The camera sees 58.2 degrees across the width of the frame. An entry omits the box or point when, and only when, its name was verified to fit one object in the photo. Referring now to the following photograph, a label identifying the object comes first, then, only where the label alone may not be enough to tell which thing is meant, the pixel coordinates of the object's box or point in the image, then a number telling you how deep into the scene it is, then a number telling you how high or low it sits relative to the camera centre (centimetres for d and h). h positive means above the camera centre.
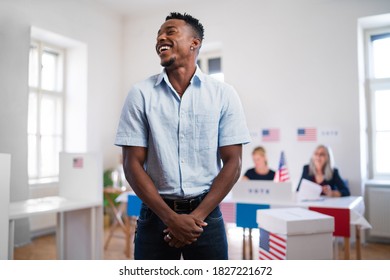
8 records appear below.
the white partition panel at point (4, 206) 194 -29
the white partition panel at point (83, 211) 293 -47
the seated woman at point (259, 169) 332 -15
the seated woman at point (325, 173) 269 -17
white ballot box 181 -44
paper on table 285 -30
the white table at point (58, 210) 213 -38
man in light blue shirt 125 +1
